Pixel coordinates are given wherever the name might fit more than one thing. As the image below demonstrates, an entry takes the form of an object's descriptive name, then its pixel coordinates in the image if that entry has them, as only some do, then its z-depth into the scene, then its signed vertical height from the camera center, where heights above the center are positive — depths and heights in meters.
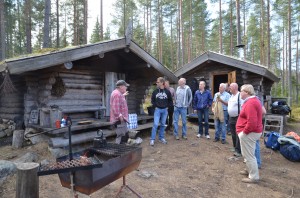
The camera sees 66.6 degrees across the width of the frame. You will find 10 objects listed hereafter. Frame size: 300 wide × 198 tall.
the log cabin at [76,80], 6.03 +0.59
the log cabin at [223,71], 9.89 +1.25
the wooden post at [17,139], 6.41 -1.15
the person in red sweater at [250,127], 4.21 -0.56
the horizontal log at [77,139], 5.68 -1.10
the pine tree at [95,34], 25.85 +7.58
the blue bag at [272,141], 6.86 -1.37
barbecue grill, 2.63 -0.88
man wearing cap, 4.85 -0.22
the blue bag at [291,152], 5.96 -1.47
